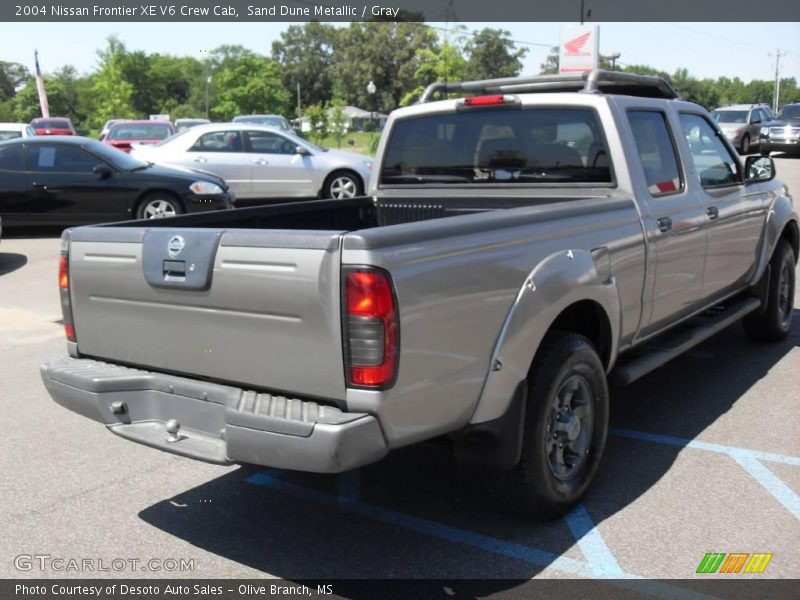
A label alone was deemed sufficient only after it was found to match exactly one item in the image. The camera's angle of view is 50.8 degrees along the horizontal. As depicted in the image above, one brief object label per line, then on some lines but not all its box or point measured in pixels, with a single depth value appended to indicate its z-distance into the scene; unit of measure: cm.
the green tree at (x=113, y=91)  6444
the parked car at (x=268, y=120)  2703
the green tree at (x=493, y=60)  8975
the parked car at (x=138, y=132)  2264
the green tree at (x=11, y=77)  11375
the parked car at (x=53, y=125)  3300
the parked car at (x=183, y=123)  3657
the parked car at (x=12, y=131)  1972
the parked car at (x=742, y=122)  2859
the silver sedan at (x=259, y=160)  1535
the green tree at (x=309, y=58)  11312
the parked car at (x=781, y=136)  2934
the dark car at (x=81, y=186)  1223
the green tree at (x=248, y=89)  6800
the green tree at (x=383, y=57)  8825
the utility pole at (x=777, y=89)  9188
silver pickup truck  295
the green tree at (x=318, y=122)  4962
